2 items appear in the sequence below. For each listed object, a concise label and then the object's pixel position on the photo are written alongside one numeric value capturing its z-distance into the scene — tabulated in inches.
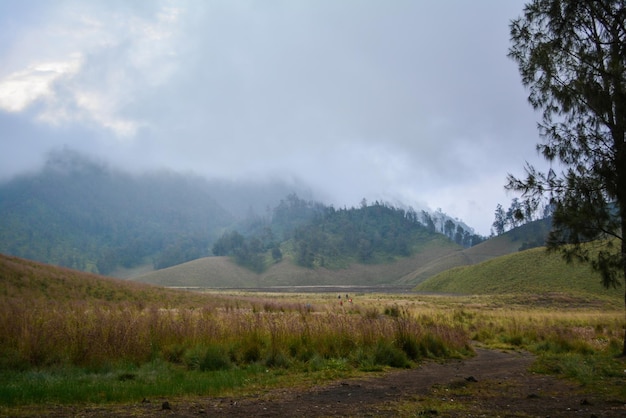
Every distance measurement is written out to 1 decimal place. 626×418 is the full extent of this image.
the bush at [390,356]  471.8
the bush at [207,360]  412.8
